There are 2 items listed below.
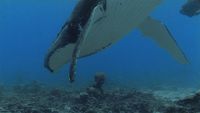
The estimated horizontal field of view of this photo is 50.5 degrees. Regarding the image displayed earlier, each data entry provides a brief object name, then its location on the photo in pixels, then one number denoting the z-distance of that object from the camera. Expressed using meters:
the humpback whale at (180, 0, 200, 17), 6.36
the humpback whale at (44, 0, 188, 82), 2.92
